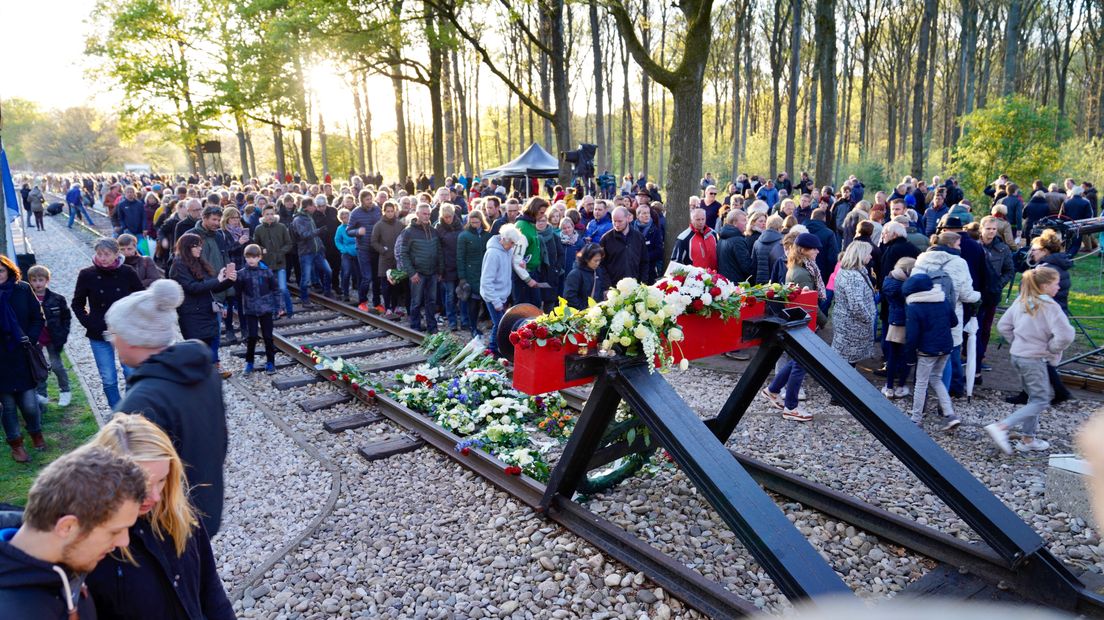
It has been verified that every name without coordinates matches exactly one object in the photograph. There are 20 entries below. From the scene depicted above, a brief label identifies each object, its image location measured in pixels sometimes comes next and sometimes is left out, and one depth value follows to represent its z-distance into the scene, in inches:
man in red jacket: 382.3
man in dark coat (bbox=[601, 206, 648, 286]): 393.4
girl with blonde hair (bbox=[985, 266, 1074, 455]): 251.9
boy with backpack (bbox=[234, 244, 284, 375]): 364.8
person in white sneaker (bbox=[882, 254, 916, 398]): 304.2
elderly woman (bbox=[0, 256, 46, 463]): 256.7
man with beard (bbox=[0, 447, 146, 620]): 75.0
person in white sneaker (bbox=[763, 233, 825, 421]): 288.0
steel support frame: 152.5
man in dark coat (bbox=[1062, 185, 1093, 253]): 608.1
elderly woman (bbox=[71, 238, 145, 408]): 279.1
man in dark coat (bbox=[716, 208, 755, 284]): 368.2
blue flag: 418.6
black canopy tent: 960.9
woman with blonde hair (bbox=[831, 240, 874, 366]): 302.4
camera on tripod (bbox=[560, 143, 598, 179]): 722.9
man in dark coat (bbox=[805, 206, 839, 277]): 407.5
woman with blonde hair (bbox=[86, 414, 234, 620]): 96.0
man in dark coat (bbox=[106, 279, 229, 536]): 126.6
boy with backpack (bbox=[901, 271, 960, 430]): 275.7
